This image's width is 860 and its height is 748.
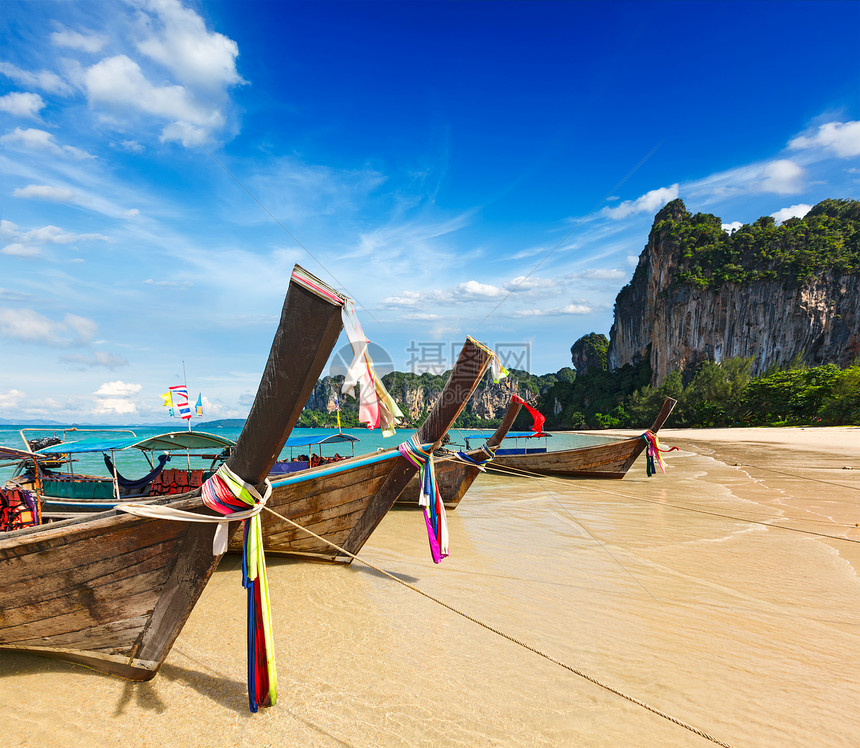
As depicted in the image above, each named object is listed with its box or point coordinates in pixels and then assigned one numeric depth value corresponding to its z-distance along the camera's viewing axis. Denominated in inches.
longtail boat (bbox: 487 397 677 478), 644.7
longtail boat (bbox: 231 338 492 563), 231.9
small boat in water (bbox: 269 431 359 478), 454.6
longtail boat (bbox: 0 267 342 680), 124.9
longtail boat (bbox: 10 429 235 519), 365.4
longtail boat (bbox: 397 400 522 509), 448.8
